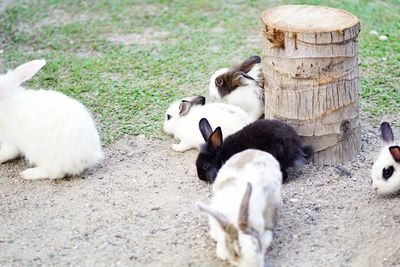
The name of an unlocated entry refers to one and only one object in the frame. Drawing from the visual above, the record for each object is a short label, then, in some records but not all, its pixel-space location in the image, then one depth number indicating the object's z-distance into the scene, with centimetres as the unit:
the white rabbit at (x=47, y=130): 541
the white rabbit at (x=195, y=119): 586
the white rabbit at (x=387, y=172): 506
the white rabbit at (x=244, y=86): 627
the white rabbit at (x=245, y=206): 408
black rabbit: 530
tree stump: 534
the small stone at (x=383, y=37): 802
